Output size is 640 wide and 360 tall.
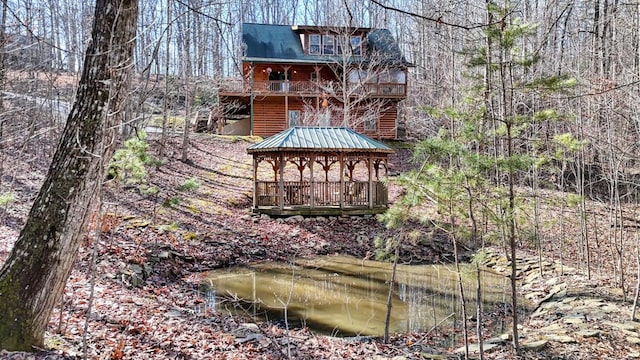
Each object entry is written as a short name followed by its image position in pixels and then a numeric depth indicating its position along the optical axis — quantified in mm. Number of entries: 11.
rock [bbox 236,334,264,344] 6041
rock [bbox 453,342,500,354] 6275
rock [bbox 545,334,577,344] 6320
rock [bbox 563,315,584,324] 7158
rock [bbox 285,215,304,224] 15647
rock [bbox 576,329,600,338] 6496
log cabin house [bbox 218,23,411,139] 26938
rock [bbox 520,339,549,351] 6102
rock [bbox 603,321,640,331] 6656
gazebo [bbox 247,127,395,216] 15867
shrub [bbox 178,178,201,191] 10680
